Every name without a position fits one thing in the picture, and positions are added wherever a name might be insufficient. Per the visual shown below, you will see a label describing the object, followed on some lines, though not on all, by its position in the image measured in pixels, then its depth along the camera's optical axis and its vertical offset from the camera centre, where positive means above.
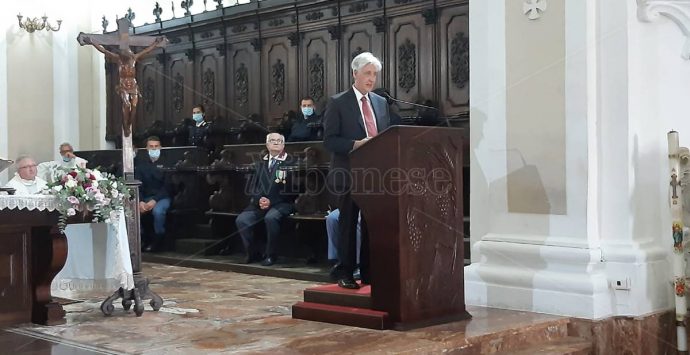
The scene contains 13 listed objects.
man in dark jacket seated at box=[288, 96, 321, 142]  9.39 +0.62
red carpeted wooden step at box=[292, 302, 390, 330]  4.64 -0.77
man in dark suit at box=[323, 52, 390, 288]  5.07 +0.26
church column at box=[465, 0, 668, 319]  5.33 +0.02
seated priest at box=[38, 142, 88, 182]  9.89 +0.37
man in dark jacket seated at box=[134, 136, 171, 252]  9.72 -0.11
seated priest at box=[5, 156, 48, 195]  6.66 +0.09
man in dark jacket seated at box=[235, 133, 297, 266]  8.34 -0.17
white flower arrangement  5.27 -0.06
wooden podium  4.59 -0.23
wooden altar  5.30 -0.50
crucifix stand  5.86 +0.66
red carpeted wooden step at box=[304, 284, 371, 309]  4.89 -0.68
